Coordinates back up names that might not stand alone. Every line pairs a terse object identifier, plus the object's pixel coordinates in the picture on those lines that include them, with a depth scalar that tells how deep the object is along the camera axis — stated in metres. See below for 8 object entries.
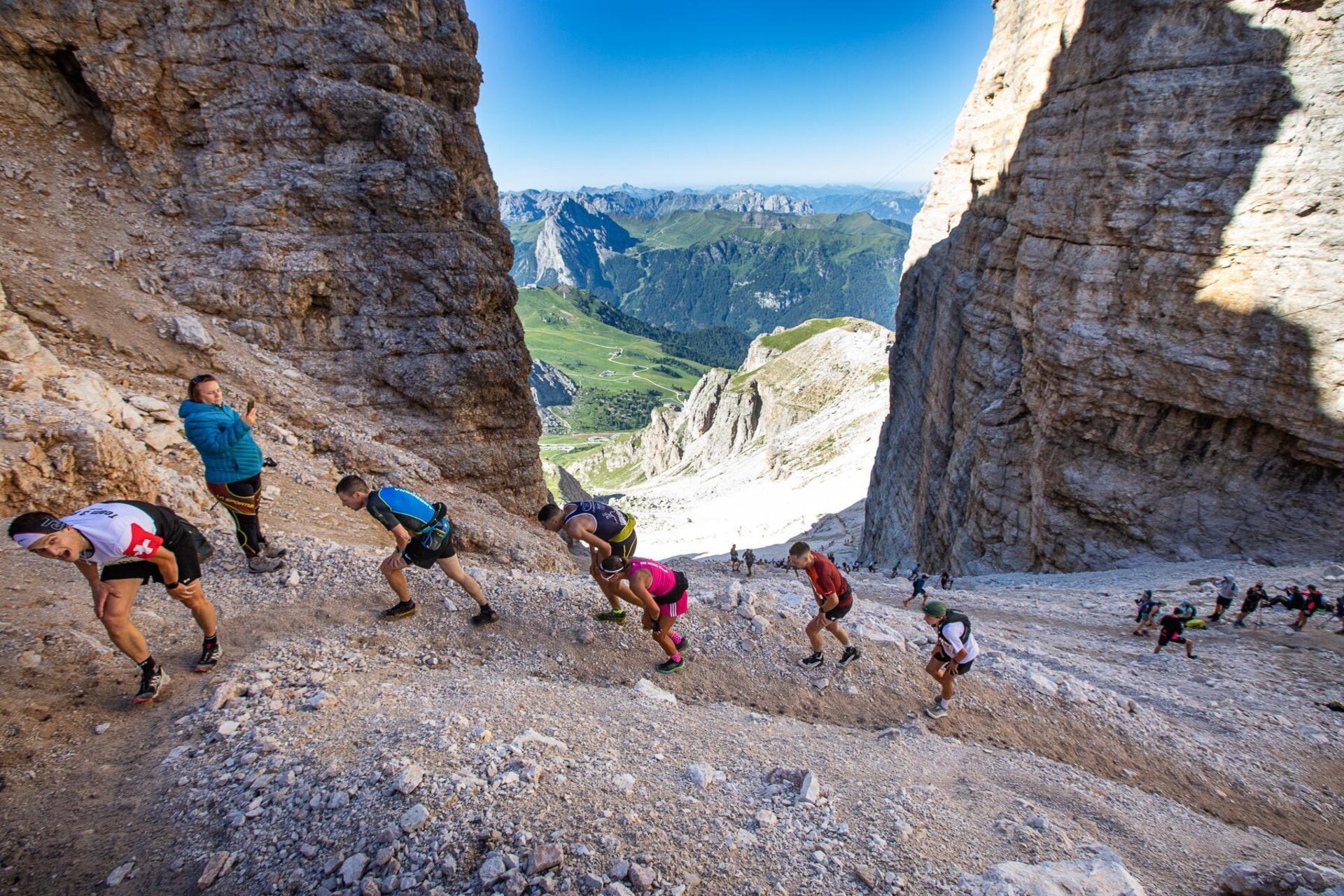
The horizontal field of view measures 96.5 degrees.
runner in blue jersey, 7.05
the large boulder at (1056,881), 4.76
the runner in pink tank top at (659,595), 7.38
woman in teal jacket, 7.58
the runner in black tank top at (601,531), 7.66
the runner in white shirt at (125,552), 5.05
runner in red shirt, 8.34
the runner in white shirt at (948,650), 8.21
